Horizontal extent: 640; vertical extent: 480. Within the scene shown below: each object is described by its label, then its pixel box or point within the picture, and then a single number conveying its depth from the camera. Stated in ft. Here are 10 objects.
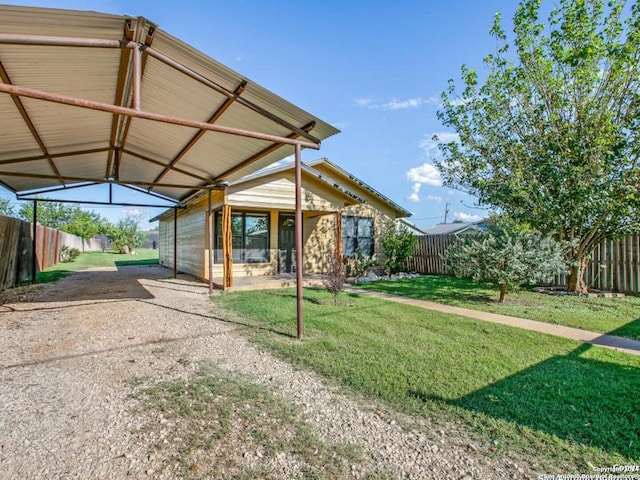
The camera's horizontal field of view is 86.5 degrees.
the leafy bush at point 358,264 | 39.55
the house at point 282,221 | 36.29
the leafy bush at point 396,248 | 46.26
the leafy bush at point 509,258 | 24.22
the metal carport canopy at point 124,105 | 11.91
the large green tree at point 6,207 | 126.14
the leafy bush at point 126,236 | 114.52
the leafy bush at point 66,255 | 74.18
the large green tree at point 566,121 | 27.27
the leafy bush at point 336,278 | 25.00
